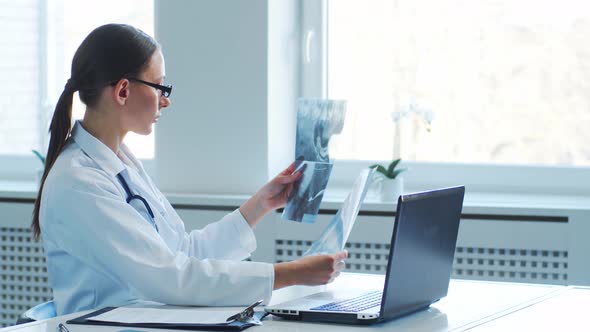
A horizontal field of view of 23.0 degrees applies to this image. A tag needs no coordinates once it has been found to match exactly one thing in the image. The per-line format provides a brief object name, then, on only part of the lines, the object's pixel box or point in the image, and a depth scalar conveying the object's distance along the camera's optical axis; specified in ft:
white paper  9.20
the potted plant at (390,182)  14.17
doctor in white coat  9.70
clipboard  9.08
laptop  9.13
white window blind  16.73
